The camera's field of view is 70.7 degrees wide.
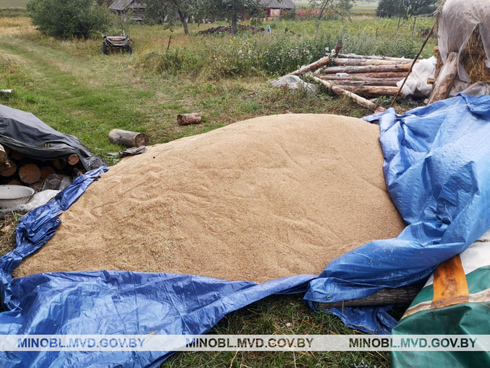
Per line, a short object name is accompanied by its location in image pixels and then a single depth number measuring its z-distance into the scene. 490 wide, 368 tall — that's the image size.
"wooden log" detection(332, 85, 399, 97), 7.41
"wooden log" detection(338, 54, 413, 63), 9.33
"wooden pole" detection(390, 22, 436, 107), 6.67
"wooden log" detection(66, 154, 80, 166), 4.19
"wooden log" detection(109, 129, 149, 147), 5.52
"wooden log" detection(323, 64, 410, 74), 8.18
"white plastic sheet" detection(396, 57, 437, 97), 7.02
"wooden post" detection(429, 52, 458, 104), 5.21
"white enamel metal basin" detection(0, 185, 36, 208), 3.67
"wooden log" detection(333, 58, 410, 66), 8.75
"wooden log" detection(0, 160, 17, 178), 3.94
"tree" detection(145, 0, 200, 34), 18.67
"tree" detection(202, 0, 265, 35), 16.42
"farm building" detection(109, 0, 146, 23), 25.89
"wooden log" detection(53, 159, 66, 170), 4.25
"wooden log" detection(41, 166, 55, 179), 4.23
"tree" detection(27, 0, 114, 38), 17.05
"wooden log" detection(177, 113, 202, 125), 6.38
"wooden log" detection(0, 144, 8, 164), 3.63
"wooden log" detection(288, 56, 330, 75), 8.84
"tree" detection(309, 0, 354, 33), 17.76
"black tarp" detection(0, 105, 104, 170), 3.83
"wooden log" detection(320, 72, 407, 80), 8.10
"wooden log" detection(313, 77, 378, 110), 6.84
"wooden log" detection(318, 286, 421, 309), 2.34
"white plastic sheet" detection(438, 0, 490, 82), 4.55
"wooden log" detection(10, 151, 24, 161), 3.98
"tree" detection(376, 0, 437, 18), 25.47
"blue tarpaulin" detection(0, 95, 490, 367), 2.19
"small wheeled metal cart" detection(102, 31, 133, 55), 13.16
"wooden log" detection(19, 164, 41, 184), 4.08
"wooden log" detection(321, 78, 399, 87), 7.75
